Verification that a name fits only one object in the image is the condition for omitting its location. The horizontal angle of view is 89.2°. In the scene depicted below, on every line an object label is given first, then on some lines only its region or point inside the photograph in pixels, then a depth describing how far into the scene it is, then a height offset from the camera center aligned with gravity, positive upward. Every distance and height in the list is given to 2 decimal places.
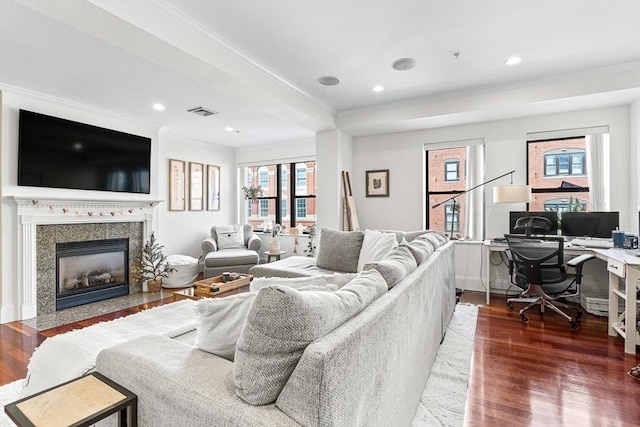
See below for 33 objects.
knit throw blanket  1.44 -0.66
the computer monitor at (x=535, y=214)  3.82 -0.04
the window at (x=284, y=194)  6.46 +0.41
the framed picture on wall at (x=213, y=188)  6.39 +0.54
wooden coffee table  3.08 -0.73
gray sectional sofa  0.81 -0.50
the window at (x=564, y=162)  4.05 +0.65
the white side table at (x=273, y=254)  5.53 -0.68
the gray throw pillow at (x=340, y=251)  3.59 -0.42
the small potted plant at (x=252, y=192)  6.66 +0.46
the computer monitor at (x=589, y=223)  3.53 -0.11
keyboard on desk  3.43 -0.32
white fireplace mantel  3.53 -0.03
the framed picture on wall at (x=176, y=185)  5.63 +0.52
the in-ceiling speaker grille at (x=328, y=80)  3.53 +1.48
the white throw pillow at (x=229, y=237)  5.89 -0.42
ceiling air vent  4.29 +1.39
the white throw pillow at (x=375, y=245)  3.30 -0.33
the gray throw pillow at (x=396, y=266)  1.52 -0.26
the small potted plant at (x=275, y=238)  5.62 -0.46
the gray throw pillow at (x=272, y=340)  0.88 -0.34
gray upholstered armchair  5.14 -0.62
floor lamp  3.73 +0.23
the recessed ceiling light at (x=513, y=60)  3.08 +1.48
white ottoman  4.85 -0.87
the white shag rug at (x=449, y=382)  1.78 -1.11
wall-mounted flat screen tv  3.58 +0.73
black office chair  3.21 -0.56
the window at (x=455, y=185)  4.52 +0.42
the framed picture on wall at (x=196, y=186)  6.00 +0.53
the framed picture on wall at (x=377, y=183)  5.07 +0.49
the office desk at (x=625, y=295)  2.56 -0.69
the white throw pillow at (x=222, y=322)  1.17 -0.40
